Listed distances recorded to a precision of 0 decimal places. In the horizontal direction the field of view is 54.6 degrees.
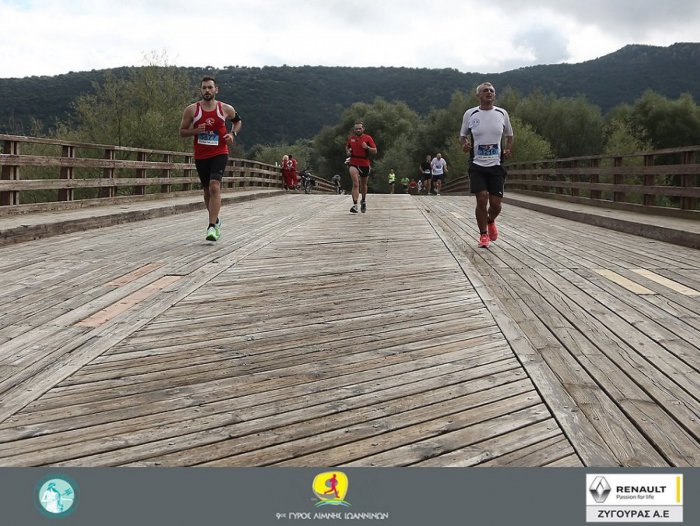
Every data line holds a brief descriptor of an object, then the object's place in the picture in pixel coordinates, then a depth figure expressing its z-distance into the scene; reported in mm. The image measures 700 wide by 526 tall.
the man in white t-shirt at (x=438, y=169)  29859
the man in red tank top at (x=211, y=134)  7742
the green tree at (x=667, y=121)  60625
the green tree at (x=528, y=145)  52381
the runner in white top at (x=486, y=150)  7746
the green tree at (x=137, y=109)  31406
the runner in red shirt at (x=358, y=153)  13352
